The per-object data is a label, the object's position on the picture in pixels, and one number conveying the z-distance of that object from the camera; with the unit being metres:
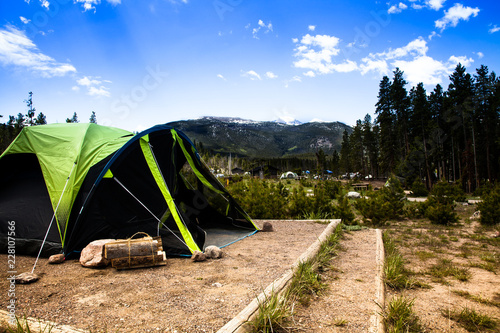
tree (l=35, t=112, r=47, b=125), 57.57
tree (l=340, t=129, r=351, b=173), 68.56
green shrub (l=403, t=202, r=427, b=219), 12.72
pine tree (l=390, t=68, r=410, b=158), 36.88
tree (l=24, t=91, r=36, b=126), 54.67
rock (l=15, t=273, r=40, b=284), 3.94
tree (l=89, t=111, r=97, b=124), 67.04
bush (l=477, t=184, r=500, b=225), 10.66
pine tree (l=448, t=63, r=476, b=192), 30.95
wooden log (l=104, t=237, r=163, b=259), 4.64
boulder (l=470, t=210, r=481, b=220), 12.46
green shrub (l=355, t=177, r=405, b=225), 11.09
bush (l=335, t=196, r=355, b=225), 10.14
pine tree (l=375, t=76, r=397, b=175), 38.65
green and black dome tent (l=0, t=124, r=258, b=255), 5.34
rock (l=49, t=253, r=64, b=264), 4.86
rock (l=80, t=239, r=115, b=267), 4.71
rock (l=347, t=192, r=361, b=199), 20.50
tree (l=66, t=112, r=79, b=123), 62.59
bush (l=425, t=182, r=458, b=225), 11.21
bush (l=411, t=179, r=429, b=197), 24.77
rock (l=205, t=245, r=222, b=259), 5.38
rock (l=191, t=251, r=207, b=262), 5.13
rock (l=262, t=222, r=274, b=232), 8.19
